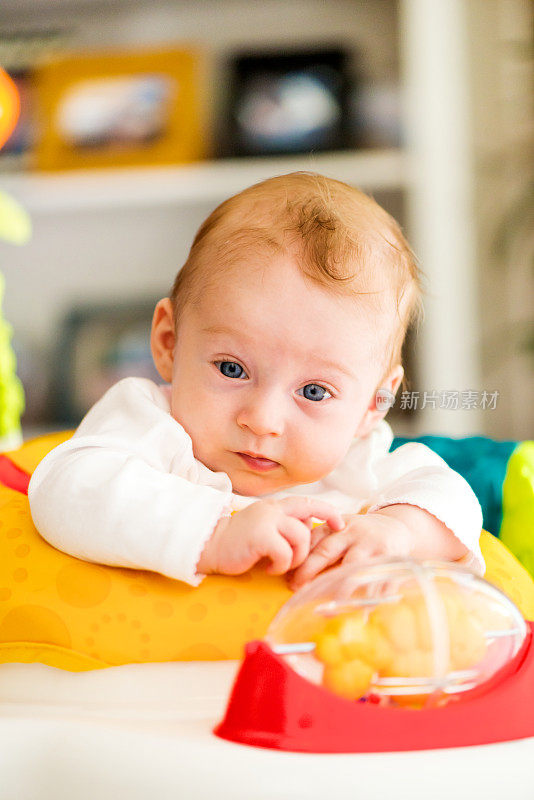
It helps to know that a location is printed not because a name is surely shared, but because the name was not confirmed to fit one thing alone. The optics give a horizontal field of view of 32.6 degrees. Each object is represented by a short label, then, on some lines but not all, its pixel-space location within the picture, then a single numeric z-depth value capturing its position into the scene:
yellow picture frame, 2.41
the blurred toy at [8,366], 1.15
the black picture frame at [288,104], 2.35
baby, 0.57
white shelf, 2.29
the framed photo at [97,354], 2.55
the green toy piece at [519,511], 0.90
